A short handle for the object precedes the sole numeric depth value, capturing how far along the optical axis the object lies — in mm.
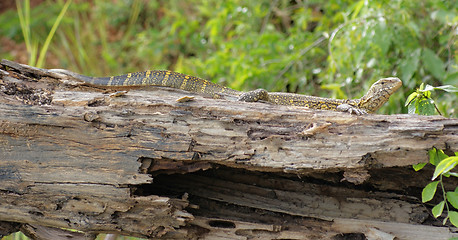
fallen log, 7918
